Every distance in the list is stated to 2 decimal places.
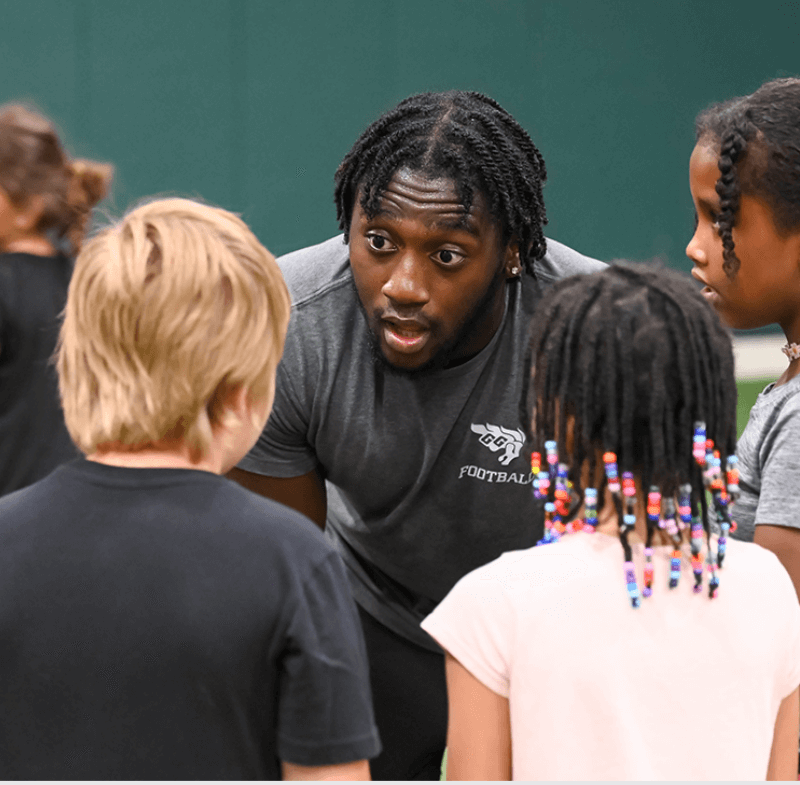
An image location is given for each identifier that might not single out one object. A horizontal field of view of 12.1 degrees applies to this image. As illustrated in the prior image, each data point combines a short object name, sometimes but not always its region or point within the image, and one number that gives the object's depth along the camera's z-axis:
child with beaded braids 2.89
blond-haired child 2.84
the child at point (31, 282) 3.55
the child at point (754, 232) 3.16
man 3.21
